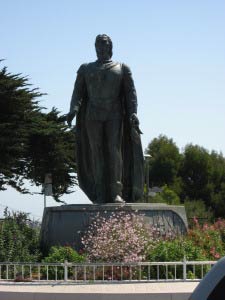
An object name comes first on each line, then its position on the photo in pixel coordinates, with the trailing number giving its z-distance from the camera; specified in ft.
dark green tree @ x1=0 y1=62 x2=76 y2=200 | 129.70
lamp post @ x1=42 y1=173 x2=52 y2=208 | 123.85
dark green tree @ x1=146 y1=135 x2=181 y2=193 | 195.72
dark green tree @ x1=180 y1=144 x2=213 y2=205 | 191.93
